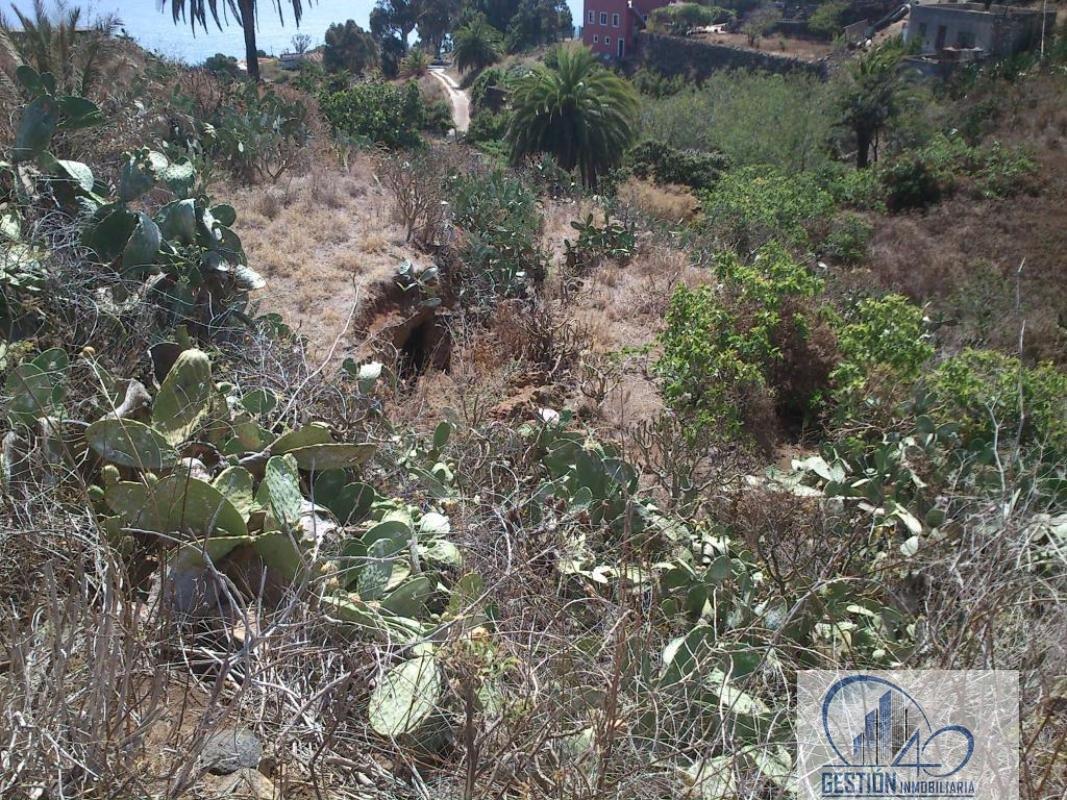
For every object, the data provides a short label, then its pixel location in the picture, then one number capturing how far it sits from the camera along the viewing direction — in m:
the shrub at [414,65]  43.53
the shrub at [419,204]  6.81
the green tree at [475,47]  42.66
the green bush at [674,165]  24.03
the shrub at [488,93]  36.06
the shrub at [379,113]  18.11
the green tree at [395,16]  54.44
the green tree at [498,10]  57.91
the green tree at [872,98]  22.61
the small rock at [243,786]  1.66
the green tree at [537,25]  52.25
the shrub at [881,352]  4.90
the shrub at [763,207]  10.80
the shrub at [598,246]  7.44
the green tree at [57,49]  6.71
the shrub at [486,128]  30.92
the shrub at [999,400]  3.98
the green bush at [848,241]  14.66
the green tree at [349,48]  40.78
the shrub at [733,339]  5.01
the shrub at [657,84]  36.78
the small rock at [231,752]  1.68
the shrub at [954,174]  17.94
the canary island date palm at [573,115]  18.77
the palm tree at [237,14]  21.73
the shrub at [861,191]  18.86
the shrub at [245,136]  7.61
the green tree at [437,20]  54.62
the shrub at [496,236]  6.34
